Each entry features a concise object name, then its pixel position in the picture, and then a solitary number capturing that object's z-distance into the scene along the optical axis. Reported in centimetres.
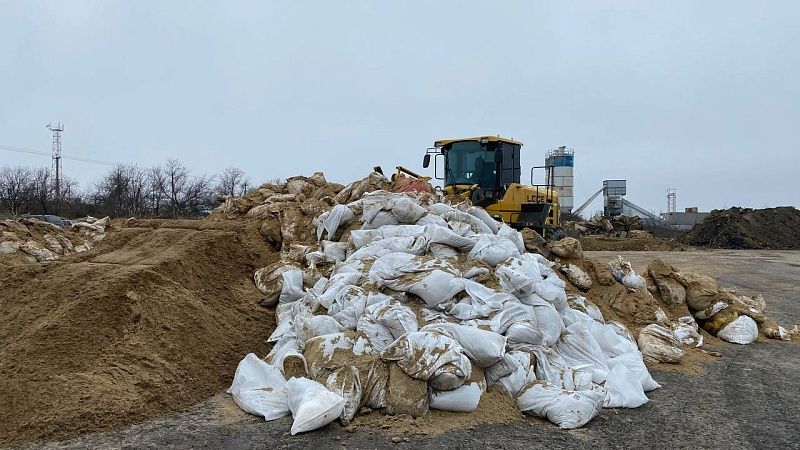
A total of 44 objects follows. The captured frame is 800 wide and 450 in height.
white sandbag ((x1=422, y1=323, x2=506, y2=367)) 394
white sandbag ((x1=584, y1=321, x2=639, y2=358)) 484
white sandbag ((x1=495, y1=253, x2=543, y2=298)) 473
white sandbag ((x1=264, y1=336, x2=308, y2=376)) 406
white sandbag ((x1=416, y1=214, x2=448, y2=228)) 578
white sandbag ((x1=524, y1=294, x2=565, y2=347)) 453
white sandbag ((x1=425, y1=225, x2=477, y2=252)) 531
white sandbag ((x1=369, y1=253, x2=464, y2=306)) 452
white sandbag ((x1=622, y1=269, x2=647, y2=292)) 634
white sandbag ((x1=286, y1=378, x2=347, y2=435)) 336
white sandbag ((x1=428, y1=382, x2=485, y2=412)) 365
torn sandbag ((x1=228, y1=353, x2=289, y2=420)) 366
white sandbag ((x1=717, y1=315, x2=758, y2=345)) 619
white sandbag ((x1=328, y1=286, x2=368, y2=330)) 447
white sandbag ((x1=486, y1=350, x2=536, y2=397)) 397
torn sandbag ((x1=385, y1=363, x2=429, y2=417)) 358
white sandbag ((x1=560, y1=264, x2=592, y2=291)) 609
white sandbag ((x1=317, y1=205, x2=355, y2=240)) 617
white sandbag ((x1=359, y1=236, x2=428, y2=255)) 522
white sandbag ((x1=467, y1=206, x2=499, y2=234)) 629
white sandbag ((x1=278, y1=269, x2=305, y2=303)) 539
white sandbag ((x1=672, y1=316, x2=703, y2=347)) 583
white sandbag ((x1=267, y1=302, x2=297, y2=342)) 482
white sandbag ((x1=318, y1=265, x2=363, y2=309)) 475
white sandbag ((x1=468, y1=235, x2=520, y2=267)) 517
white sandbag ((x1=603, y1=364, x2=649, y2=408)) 404
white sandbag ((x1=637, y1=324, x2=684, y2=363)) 520
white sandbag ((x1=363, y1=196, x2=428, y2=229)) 587
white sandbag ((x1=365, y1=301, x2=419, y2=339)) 412
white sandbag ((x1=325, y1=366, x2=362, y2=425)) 352
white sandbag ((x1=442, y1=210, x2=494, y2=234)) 595
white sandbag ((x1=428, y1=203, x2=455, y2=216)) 607
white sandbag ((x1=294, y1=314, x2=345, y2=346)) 437
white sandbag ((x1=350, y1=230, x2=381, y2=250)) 569
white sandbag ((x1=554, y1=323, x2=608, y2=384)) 452
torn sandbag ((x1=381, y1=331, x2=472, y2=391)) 362
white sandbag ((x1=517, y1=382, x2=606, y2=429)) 364
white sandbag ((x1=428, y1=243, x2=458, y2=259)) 524
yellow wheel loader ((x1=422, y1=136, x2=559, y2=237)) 1045
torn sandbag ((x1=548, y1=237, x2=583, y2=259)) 634
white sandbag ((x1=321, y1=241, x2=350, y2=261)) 579
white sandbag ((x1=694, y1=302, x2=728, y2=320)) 641
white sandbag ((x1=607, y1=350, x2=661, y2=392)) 441
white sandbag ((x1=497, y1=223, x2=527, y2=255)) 616
